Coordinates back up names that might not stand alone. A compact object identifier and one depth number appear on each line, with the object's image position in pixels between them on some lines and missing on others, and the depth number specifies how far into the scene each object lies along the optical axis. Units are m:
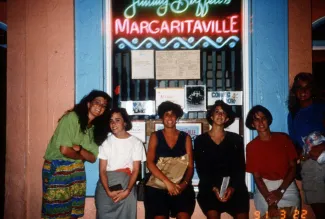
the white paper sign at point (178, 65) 4.43
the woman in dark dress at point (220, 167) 3.48
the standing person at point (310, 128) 3.51
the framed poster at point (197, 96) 4.42
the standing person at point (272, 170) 3.49
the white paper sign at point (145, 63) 4.46
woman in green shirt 3.34
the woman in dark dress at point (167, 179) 3.44
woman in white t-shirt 3.48
